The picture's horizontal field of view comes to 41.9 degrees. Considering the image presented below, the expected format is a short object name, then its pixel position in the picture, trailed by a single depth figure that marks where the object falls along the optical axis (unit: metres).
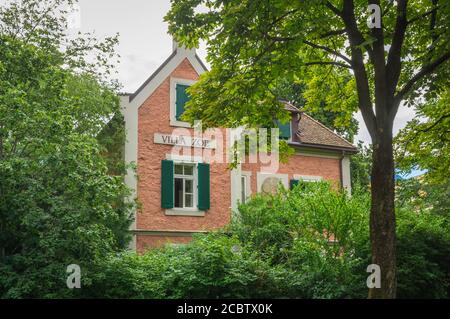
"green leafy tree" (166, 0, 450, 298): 10.08
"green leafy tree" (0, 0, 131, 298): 10.23
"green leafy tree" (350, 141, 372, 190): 33.41
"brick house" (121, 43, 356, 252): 19.33
